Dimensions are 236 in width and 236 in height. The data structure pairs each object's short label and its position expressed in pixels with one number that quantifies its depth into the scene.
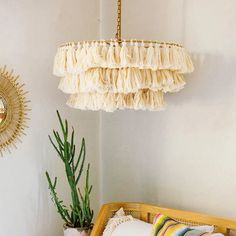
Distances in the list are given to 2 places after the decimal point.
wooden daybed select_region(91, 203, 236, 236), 2.25
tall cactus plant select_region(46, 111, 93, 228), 2.60
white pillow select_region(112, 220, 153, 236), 2.33
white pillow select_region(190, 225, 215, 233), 2.21
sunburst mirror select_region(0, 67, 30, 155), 2.48
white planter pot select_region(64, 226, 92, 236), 2.56
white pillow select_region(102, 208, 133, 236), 2.46
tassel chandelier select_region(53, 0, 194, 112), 1.96
